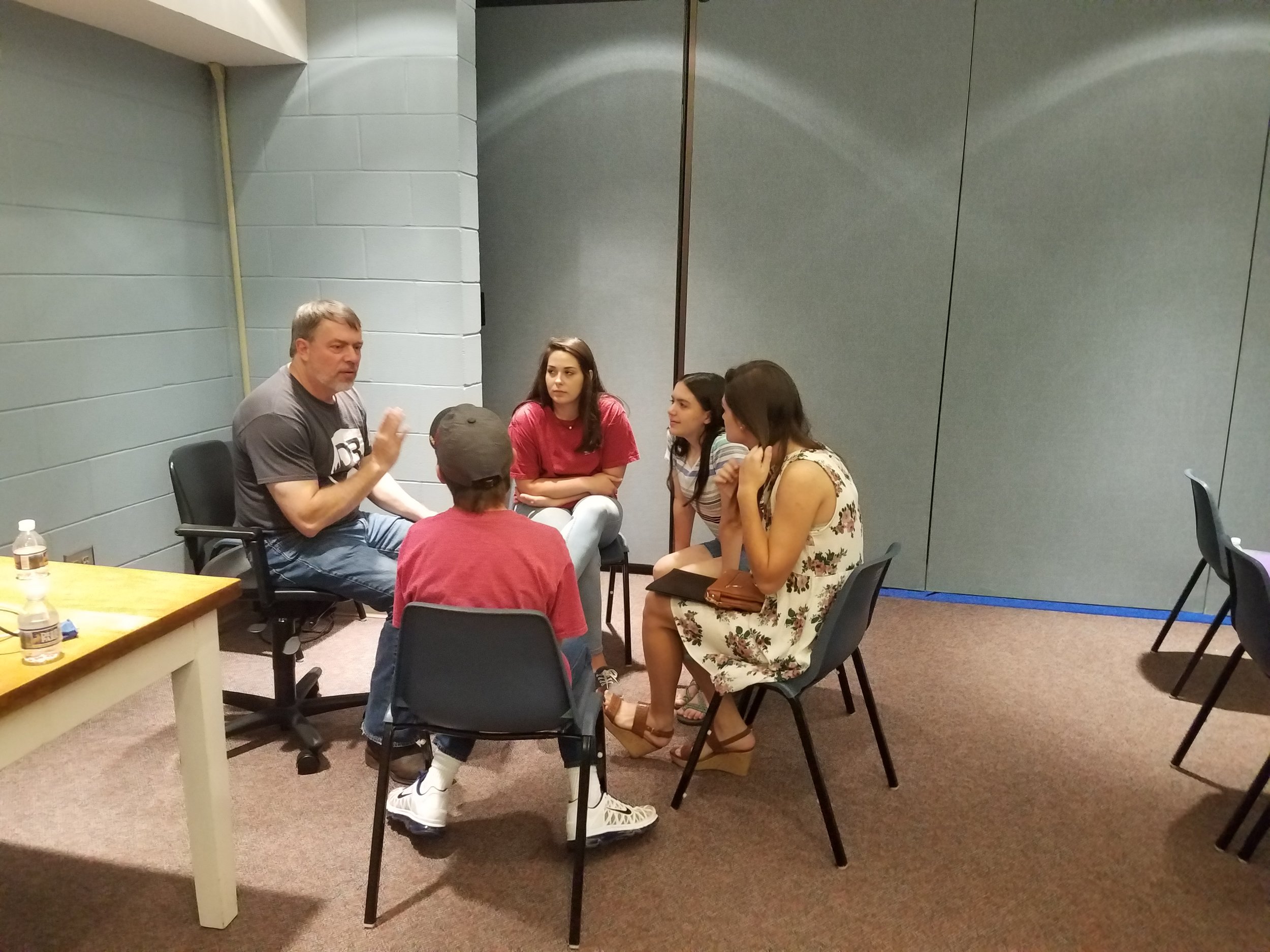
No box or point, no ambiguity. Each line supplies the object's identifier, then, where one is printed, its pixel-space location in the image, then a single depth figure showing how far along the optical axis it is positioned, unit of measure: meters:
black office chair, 2.31
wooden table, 1.32
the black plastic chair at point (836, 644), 1.92
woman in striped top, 2.56
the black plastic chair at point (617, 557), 2.88
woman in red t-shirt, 2.75
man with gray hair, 2.32
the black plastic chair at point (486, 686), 1.59
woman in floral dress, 1.98
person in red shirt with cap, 1.72
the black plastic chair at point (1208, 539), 2.64
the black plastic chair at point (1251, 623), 1.99
